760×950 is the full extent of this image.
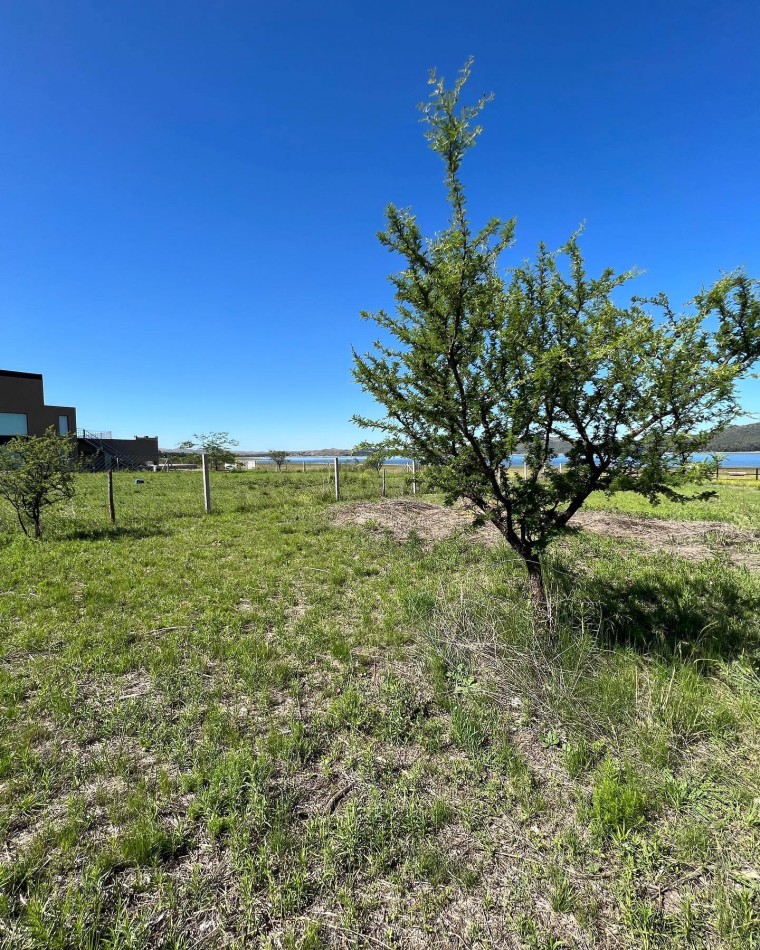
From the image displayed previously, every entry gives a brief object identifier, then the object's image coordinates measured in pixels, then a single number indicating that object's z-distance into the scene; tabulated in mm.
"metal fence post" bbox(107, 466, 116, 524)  8688
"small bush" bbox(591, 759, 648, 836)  1845
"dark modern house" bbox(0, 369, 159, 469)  29781
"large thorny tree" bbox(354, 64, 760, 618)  2787
